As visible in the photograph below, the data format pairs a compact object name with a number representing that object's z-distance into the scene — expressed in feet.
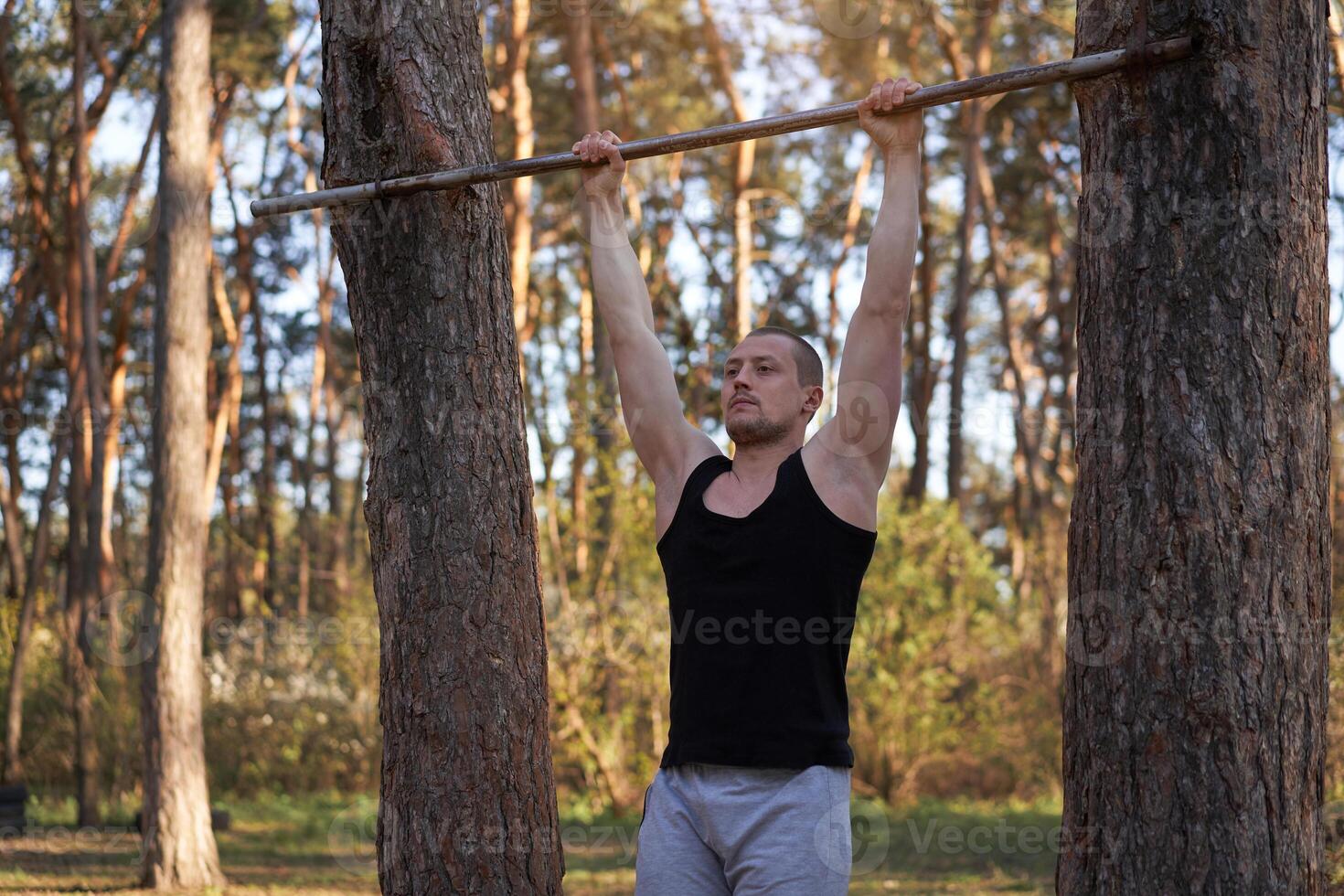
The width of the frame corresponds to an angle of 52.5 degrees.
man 8.30
